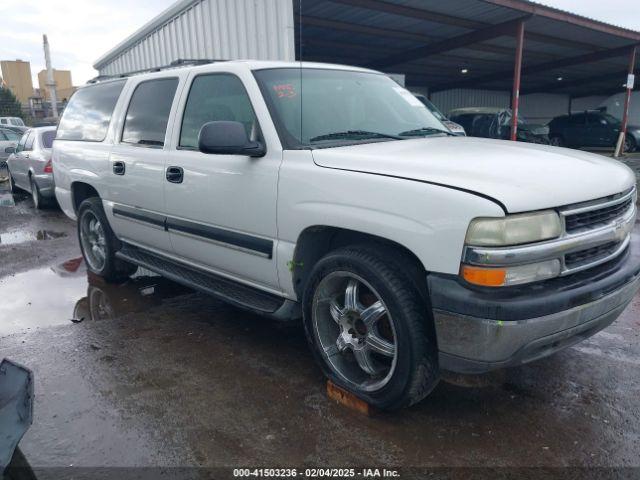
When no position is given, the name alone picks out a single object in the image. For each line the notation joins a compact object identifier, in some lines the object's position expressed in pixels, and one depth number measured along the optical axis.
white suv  2.21
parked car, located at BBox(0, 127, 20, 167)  16.20
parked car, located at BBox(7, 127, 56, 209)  9.27
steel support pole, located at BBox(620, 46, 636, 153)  17.73
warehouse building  9.31
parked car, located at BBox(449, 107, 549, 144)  17.33
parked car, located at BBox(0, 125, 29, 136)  17.20
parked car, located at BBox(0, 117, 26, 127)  26.25
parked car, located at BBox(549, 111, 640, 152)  20.77
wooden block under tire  2.74
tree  36.69
